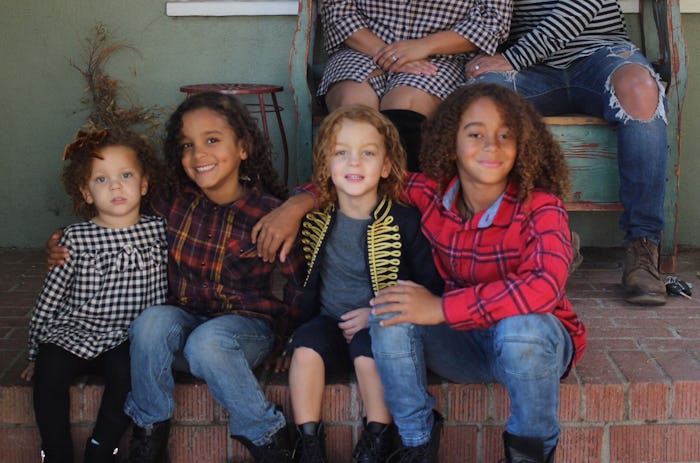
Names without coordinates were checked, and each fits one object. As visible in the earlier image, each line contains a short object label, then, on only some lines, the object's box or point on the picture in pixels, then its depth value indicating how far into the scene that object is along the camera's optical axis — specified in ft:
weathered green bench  10.59
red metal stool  11.25
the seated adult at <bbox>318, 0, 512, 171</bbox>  9.89
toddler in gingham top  7.61
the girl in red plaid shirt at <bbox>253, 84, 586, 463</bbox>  6.75
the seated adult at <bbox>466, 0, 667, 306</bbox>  9.86
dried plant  12.41
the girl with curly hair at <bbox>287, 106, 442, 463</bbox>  7.57
